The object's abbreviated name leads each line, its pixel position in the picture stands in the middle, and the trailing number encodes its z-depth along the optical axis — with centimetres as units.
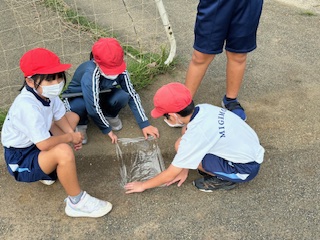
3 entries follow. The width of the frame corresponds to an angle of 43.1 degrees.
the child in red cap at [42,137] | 210
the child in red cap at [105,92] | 251
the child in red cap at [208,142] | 217
